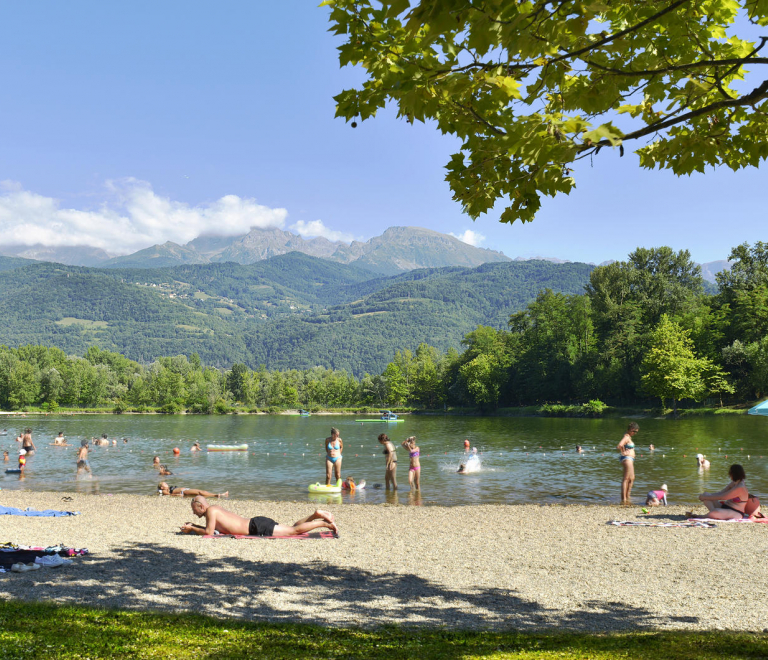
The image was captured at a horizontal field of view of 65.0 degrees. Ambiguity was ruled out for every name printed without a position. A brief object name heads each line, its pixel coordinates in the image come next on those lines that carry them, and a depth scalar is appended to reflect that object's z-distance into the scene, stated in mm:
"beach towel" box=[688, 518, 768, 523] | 14586
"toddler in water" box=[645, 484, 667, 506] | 17656
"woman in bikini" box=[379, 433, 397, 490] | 21219
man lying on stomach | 13539
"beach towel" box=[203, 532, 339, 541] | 13312
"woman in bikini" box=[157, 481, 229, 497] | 22269
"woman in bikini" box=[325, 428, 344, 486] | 21797
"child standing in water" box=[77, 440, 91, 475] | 28623
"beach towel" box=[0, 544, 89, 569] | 9672
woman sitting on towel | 14789
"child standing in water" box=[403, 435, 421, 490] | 21398
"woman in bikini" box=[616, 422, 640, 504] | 18247
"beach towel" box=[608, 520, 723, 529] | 14430
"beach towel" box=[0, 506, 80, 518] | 17172
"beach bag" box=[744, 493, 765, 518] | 14875
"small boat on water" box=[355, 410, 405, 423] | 94069
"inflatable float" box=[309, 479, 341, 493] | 21906
